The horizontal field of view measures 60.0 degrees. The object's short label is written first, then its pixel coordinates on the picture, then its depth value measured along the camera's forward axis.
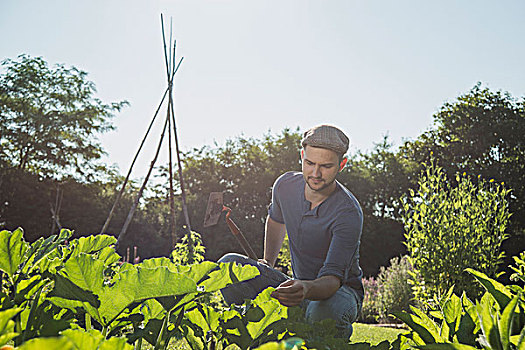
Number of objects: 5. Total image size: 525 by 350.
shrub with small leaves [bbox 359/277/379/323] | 7.77
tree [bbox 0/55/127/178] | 14.76
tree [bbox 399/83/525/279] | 14.62
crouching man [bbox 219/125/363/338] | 1.84
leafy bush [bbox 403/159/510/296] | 5.54
